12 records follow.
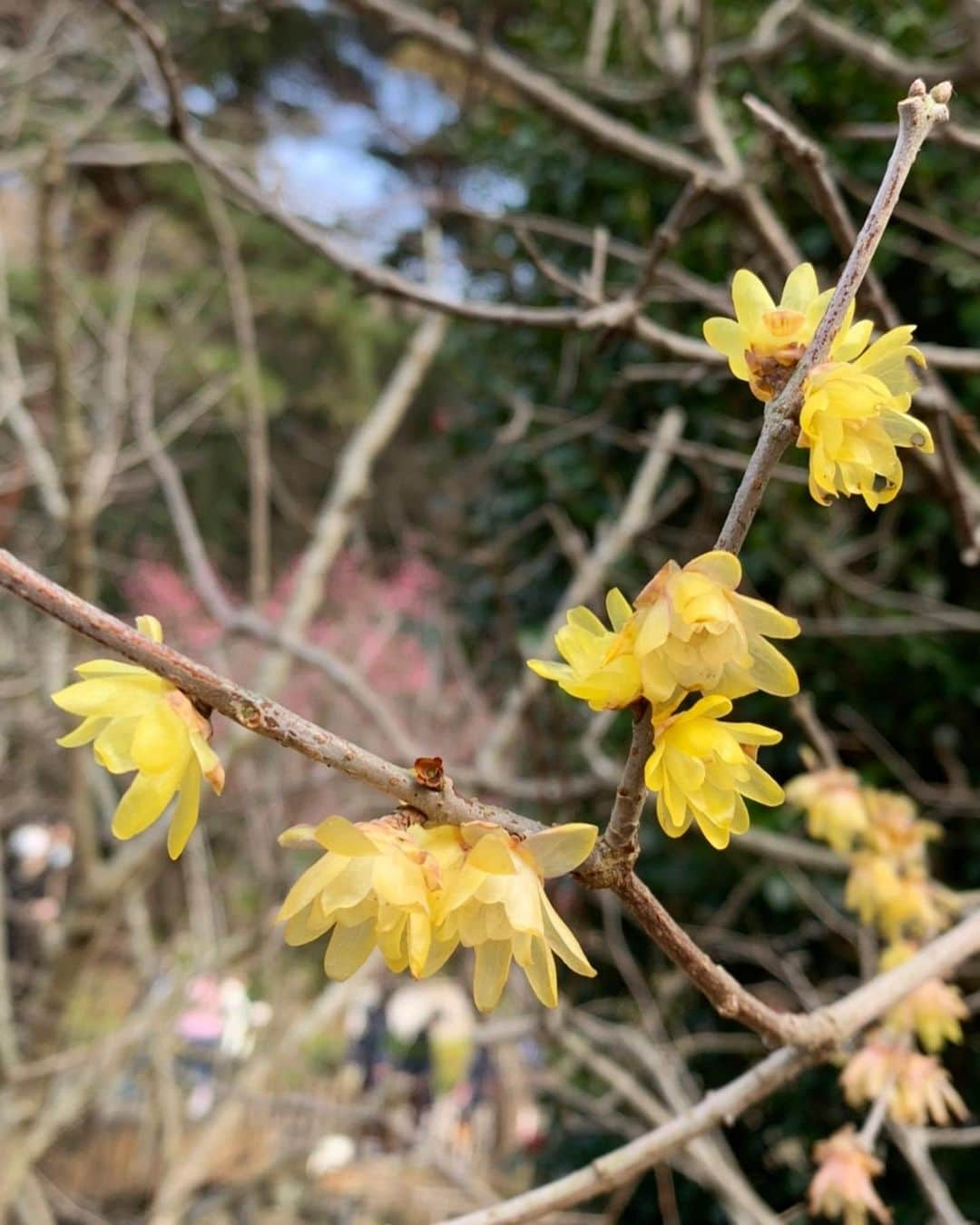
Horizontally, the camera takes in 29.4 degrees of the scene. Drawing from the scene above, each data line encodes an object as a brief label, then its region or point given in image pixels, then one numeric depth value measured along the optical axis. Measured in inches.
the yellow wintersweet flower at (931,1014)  15.9
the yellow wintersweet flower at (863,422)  8.5
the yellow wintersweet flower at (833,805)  18.3
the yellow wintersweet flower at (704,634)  8.2
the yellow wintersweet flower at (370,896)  8.3
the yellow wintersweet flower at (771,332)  8.9
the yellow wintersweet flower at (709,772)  8.4
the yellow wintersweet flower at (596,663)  8.4
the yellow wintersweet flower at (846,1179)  14.7
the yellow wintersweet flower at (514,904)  8.3
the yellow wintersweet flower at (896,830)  18.7
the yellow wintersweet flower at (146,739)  8.4
